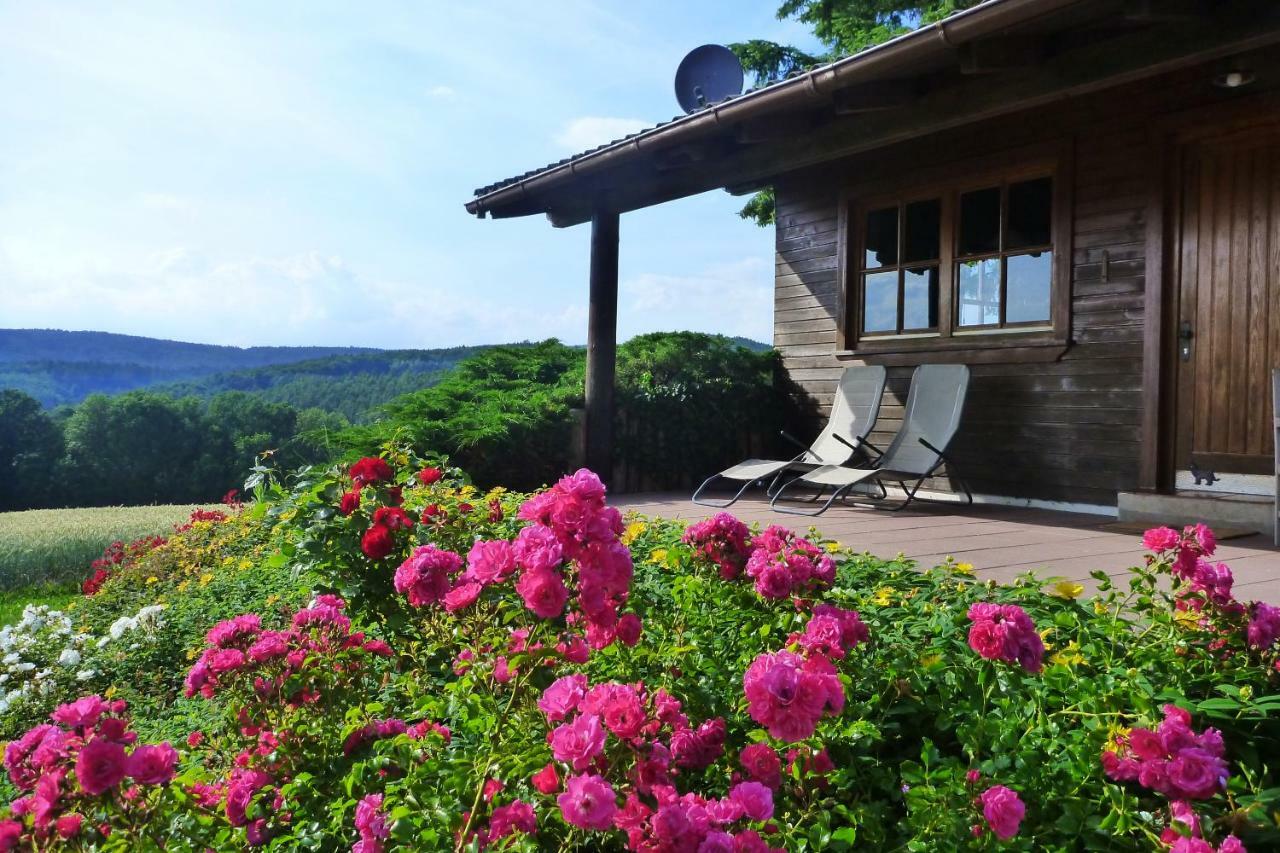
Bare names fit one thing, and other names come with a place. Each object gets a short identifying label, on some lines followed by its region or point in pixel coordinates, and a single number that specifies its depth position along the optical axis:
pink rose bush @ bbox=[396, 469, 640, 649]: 1.36
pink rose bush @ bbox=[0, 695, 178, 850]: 1.31
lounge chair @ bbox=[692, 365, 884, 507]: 5.97
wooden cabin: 4.19
